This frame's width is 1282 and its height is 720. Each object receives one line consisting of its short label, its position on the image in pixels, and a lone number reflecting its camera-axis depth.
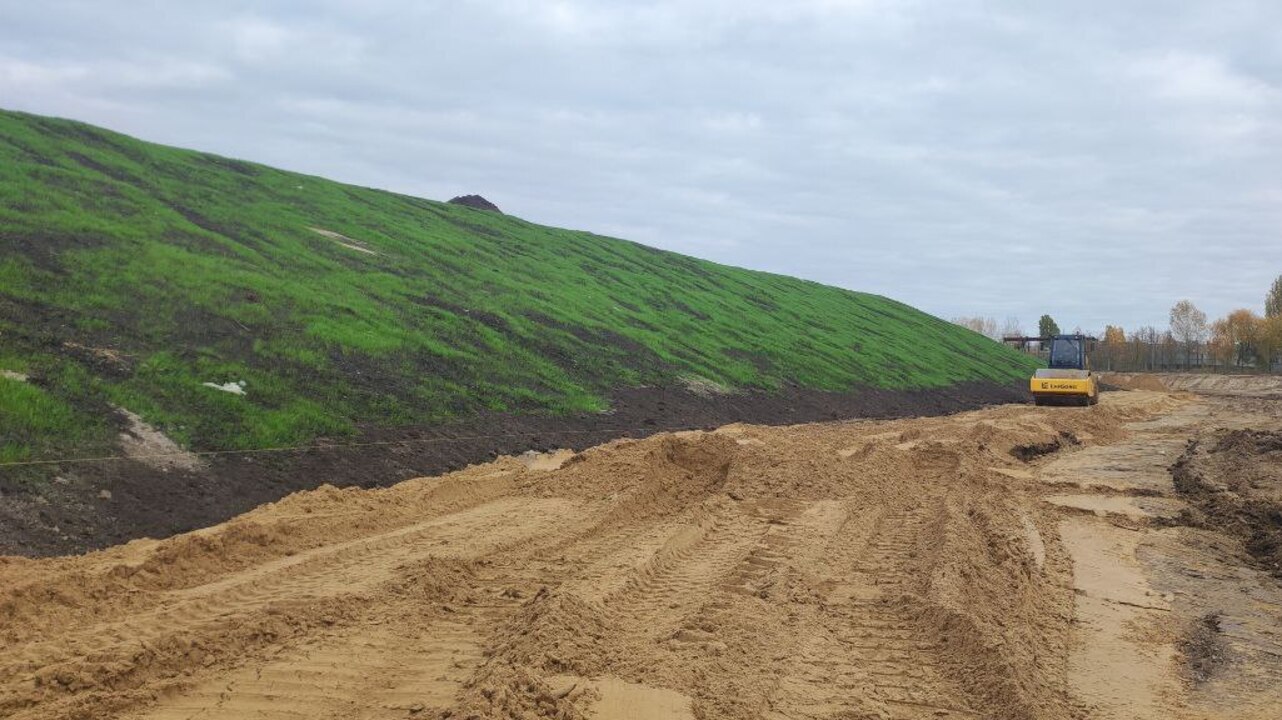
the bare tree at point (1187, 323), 96.50
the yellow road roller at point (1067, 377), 31.41
